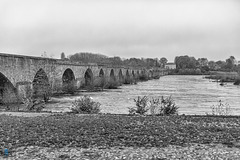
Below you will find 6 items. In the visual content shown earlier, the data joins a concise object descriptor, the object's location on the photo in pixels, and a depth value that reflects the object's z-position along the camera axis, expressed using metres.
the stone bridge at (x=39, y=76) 30.15
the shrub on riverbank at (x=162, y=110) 18.90
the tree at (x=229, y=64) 175.57
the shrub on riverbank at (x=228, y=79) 82.25
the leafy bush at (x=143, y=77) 96.62
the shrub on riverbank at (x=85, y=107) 19.78
